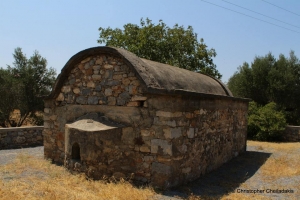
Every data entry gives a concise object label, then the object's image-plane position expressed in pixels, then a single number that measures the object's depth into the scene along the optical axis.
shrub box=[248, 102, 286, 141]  16.12
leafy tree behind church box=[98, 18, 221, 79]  19.55
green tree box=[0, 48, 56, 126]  16.42
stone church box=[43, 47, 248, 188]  5.89
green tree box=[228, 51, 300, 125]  19.84
